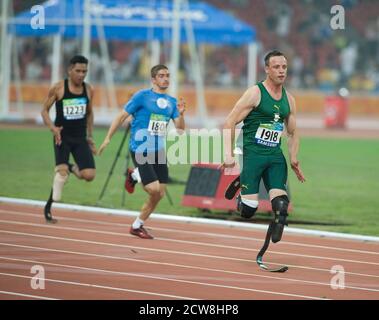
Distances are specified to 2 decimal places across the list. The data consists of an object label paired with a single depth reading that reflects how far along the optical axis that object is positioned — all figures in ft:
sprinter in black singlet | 48.14
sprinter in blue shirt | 44.55
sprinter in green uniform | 36.65
